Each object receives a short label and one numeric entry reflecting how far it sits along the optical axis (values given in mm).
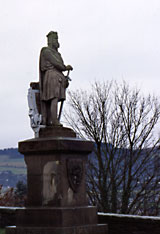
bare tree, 26203
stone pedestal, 12352
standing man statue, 13656
